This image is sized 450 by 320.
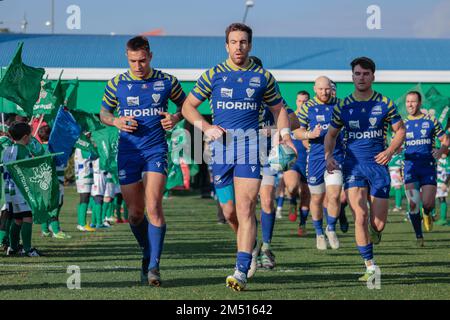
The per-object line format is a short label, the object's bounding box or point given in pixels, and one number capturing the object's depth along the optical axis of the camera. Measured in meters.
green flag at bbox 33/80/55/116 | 15.38
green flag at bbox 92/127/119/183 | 19.30
